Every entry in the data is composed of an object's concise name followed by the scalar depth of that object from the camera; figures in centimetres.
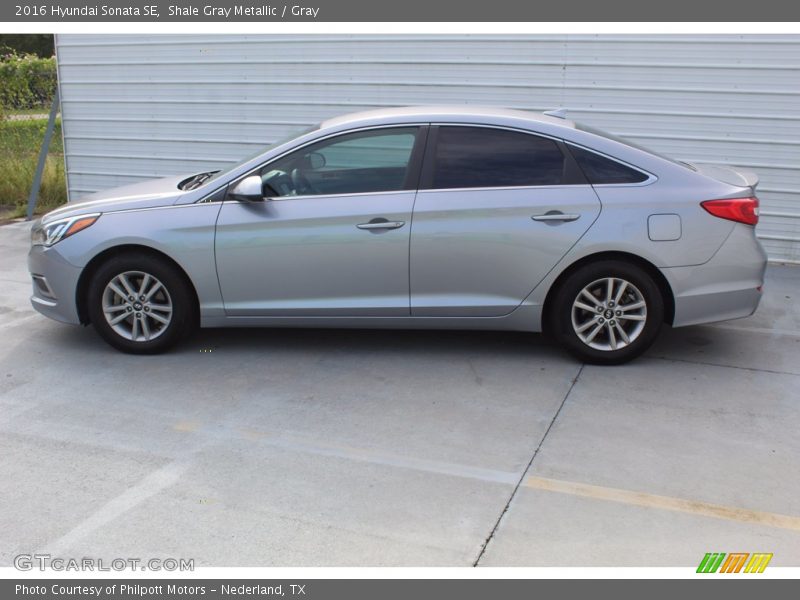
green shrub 1188
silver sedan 540
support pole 1052
